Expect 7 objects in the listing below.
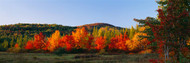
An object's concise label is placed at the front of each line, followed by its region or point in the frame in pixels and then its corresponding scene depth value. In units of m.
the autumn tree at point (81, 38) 60.72
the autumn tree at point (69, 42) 58.25
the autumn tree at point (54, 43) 61.08
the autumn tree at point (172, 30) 14.12
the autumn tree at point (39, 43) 66.23
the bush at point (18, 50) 62.78
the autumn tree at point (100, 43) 67.94
